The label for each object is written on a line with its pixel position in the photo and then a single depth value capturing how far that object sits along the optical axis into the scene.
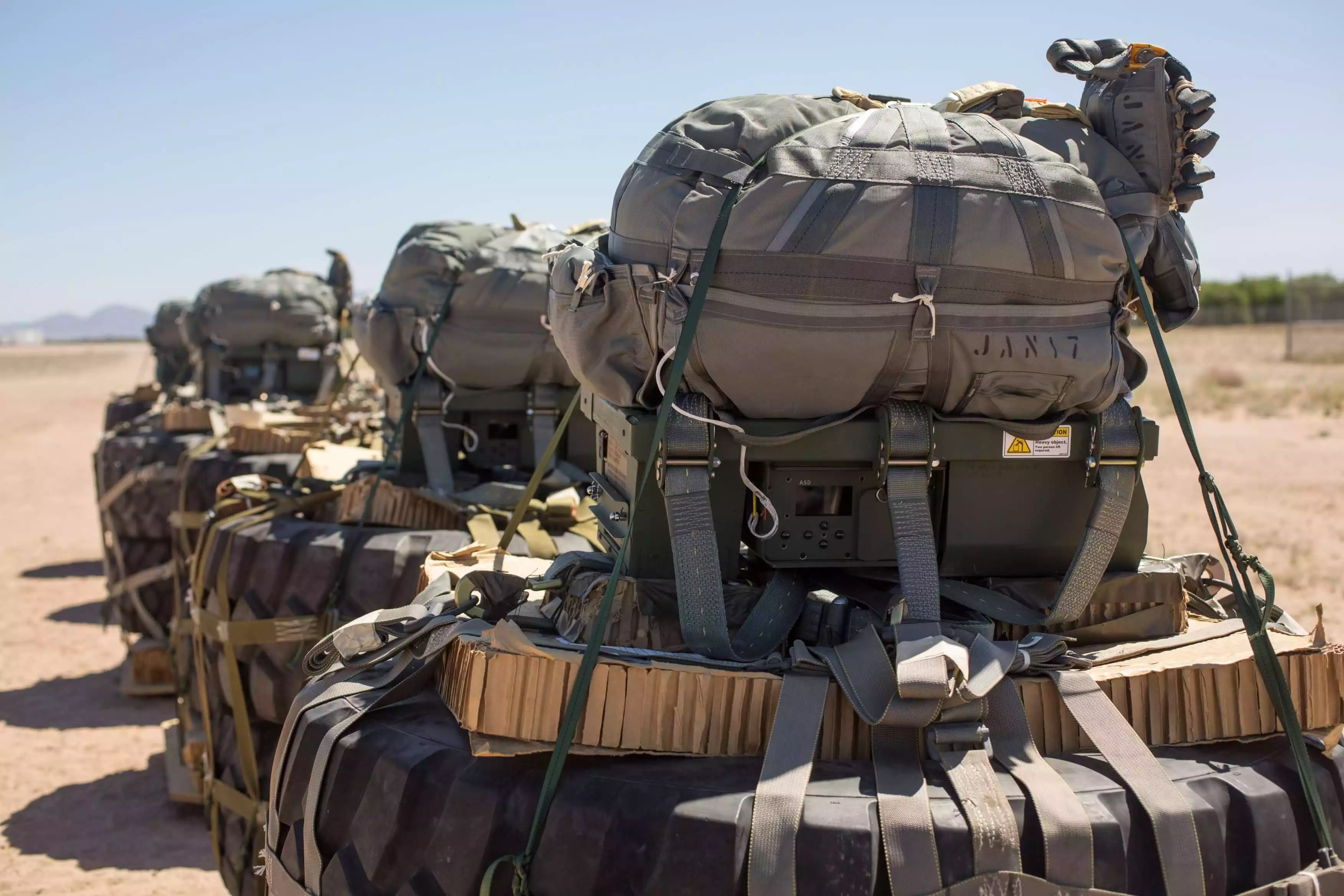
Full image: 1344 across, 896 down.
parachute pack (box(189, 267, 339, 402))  11.58
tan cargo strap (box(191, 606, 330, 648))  4.50
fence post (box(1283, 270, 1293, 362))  30.25
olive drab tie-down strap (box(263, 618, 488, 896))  2.30
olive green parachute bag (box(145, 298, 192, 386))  17.75
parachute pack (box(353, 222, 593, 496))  5.19
